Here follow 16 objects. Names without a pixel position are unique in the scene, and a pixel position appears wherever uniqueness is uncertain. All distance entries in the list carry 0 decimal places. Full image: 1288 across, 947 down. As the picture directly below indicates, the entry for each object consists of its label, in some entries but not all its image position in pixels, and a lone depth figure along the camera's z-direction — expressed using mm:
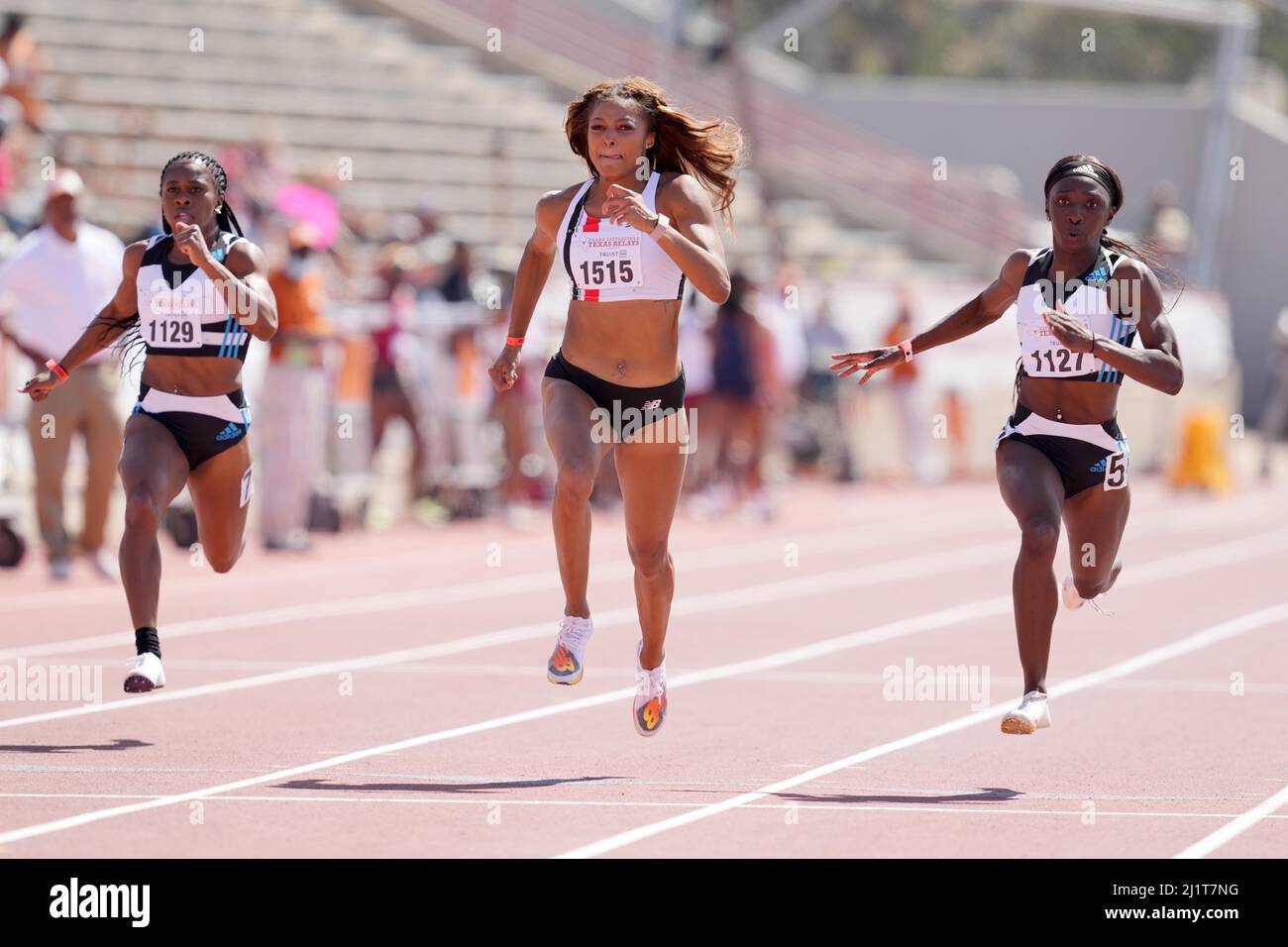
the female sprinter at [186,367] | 9555
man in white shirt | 15008
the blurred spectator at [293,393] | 17406
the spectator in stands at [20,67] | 23016
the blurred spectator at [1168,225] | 31733
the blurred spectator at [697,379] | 22938
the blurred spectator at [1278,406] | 29094
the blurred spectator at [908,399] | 26453
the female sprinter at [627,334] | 8812
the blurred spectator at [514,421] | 20703
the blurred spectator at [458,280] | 20891
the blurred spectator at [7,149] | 19522
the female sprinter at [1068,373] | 8852
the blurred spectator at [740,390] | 22453
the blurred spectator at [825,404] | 26734
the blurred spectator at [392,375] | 19891
